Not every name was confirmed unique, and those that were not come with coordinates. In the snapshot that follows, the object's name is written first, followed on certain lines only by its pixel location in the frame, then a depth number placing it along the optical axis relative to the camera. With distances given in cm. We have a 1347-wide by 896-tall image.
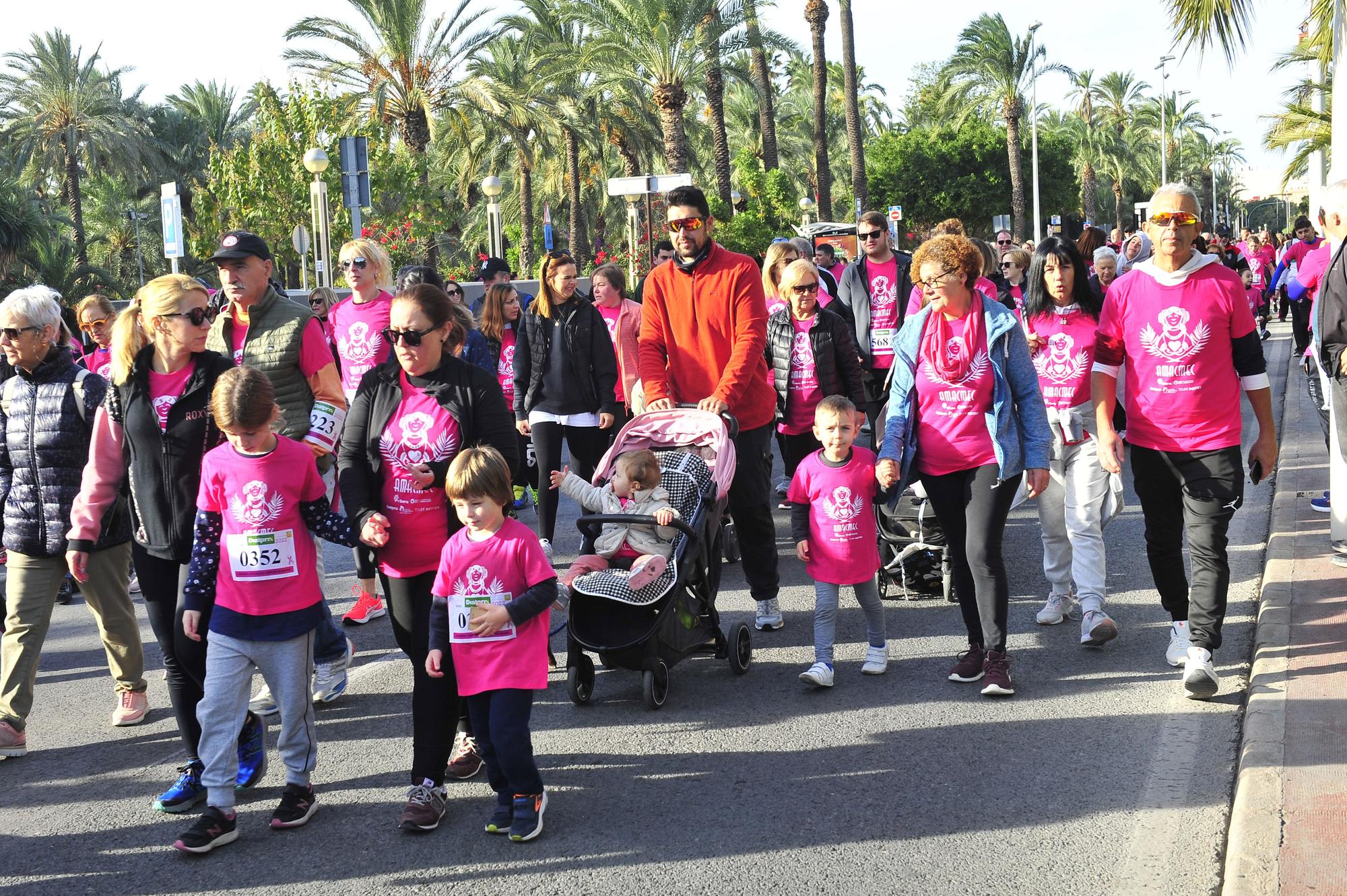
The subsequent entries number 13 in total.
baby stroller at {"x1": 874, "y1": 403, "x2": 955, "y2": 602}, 754
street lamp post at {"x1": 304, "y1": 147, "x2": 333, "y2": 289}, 1794
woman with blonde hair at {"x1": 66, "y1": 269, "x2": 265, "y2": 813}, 483
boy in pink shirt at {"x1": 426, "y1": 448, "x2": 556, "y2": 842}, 438
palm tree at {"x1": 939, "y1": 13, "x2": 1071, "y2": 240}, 4981
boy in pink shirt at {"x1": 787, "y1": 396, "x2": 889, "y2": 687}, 610
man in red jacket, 654
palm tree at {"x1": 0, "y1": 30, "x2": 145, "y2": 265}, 4344
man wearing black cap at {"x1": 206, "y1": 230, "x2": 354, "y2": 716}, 549
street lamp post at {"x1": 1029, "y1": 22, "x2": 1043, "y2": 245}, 4928
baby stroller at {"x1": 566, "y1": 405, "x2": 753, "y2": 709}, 584
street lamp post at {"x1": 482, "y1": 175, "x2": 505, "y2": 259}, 2906
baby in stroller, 589
